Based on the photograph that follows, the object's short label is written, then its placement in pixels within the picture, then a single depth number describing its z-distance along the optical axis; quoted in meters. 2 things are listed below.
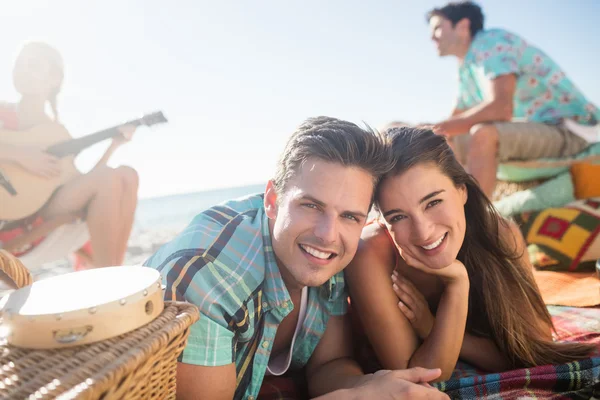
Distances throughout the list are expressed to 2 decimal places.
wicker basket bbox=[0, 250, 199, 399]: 0.71
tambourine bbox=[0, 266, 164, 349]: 0.81
